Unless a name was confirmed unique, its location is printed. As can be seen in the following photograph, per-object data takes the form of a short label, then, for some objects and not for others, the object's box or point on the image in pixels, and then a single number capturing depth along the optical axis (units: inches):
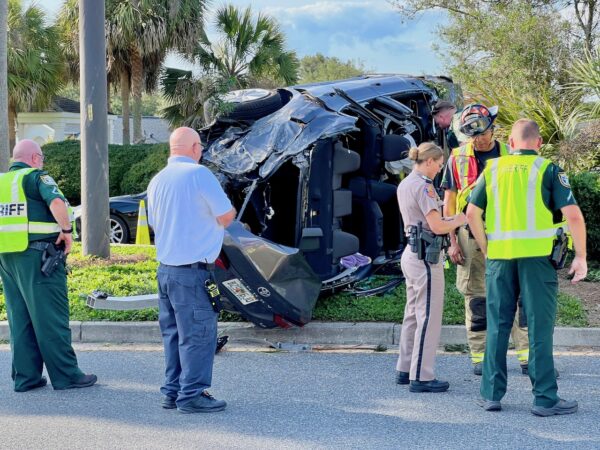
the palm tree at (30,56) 1023.0
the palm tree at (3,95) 406.6
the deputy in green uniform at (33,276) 228.5
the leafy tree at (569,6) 642.8
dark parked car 539.5
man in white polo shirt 203.6
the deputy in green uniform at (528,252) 198.5
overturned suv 257.9
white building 1464.1
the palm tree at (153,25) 943.7
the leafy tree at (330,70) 2021.4
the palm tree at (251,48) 932.0
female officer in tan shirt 219.1
